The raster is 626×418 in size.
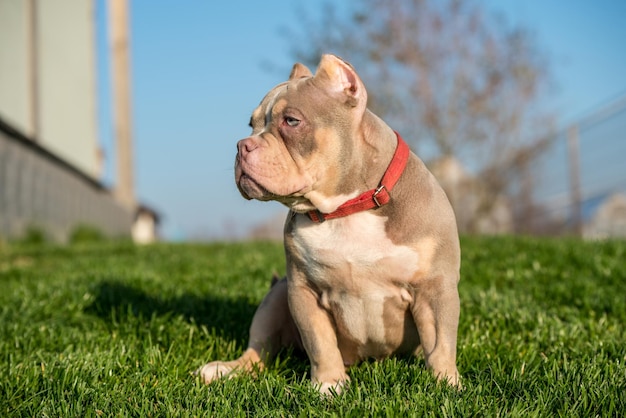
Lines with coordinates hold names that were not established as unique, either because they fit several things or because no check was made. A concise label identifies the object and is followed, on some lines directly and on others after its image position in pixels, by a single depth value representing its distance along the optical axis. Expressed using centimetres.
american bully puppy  262
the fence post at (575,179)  1348
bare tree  1622
